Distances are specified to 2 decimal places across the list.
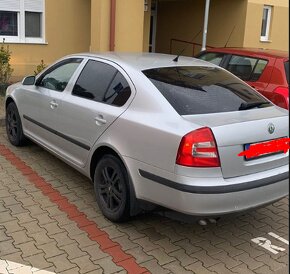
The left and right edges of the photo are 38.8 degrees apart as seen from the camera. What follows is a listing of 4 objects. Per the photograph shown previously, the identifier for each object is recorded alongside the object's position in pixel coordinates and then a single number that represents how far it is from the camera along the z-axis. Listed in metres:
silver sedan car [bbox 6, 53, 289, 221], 3.09
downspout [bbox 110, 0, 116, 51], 9.00
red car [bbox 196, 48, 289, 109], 5.75
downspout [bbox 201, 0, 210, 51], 9.20
